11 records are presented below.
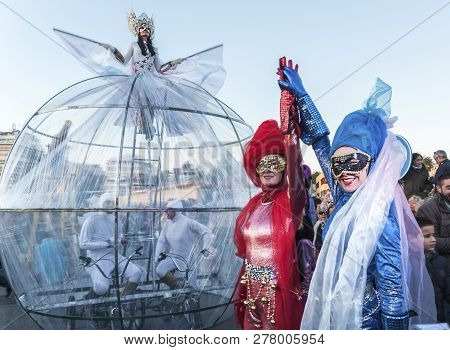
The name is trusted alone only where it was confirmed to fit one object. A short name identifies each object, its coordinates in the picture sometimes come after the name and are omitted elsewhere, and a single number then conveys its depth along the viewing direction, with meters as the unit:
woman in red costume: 2.27
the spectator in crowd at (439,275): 2.62
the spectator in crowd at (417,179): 4.81
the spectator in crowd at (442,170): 3.21
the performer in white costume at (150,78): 3.34
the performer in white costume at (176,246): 3.19
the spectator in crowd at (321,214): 2.97
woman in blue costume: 1.73
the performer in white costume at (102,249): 3.05
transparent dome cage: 3.11
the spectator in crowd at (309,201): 2.46
